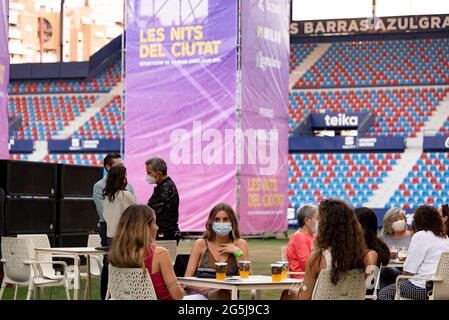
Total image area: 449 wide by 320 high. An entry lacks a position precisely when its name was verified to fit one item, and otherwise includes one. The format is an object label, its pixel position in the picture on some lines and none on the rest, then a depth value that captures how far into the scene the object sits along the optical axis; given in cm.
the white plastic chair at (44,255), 908
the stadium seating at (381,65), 3391
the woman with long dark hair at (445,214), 877
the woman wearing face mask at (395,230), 910
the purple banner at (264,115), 1953
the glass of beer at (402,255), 853
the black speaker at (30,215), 1164
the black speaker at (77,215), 1285
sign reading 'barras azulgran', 3393
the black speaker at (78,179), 1284
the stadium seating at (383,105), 3244
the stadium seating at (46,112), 3672
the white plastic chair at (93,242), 990
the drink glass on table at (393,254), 869
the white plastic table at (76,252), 847
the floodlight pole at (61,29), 3766
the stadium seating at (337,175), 3145
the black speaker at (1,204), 1002
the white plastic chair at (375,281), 740
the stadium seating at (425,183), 3058
